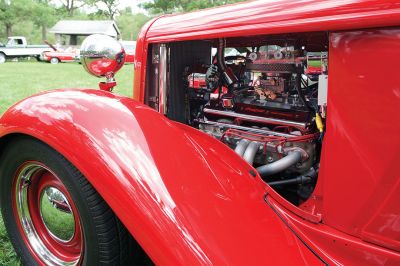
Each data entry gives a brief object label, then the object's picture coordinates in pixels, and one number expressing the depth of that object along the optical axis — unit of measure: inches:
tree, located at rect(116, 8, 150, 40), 2204.7
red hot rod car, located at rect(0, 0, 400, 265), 58.5
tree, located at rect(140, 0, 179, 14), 1084.0
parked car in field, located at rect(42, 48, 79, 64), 1049.5
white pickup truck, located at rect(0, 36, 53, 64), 1057.5
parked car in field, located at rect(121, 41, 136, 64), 999.7
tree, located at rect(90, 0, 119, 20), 2071.9
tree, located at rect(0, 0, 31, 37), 1566.2
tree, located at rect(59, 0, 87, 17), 2103.8
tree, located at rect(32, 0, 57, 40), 1711.6
